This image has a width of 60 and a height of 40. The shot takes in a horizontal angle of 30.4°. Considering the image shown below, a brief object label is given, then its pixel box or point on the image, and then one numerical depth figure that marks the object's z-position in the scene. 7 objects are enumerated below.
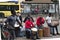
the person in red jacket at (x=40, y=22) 7.78
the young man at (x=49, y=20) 8.19
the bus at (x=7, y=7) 15.94
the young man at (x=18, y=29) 6.76
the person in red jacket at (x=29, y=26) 6.95
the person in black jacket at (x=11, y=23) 6.50
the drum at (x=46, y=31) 7.86
